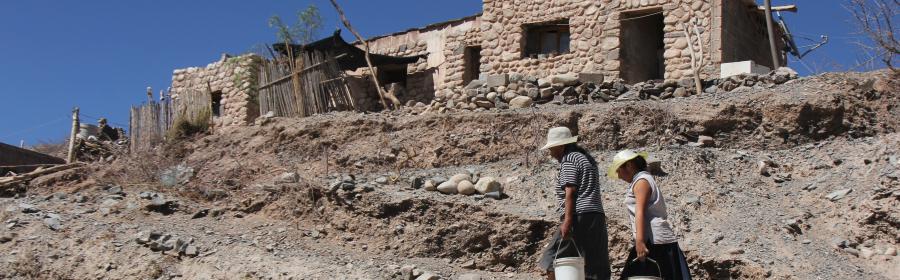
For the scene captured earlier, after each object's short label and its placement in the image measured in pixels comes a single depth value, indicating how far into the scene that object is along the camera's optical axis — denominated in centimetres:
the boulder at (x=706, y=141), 985
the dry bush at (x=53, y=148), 1644
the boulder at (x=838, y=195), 824
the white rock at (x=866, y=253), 746
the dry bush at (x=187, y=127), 1427
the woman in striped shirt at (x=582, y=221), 612
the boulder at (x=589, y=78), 1191
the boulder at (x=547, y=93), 1188
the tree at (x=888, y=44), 1070
